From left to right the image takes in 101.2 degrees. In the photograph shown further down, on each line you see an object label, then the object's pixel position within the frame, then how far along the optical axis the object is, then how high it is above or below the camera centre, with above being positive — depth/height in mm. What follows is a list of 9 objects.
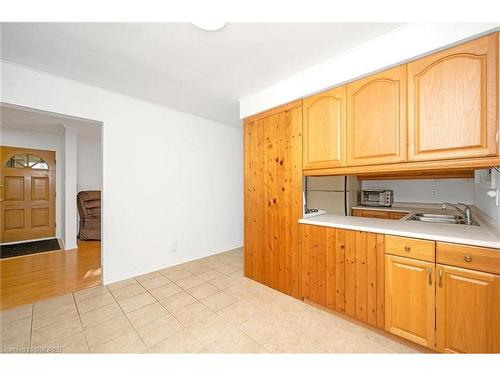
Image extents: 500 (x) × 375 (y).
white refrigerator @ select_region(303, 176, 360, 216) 2980 -134
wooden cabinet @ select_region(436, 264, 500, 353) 1178 -754
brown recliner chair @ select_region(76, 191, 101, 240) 4570 -669
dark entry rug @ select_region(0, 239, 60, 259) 3533 -1146
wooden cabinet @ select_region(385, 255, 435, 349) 1370 -795
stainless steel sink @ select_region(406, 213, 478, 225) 2217 -355
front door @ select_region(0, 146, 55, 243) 4039 -158
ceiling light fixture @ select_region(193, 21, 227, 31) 1391 +1111
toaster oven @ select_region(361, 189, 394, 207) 3206 -181
